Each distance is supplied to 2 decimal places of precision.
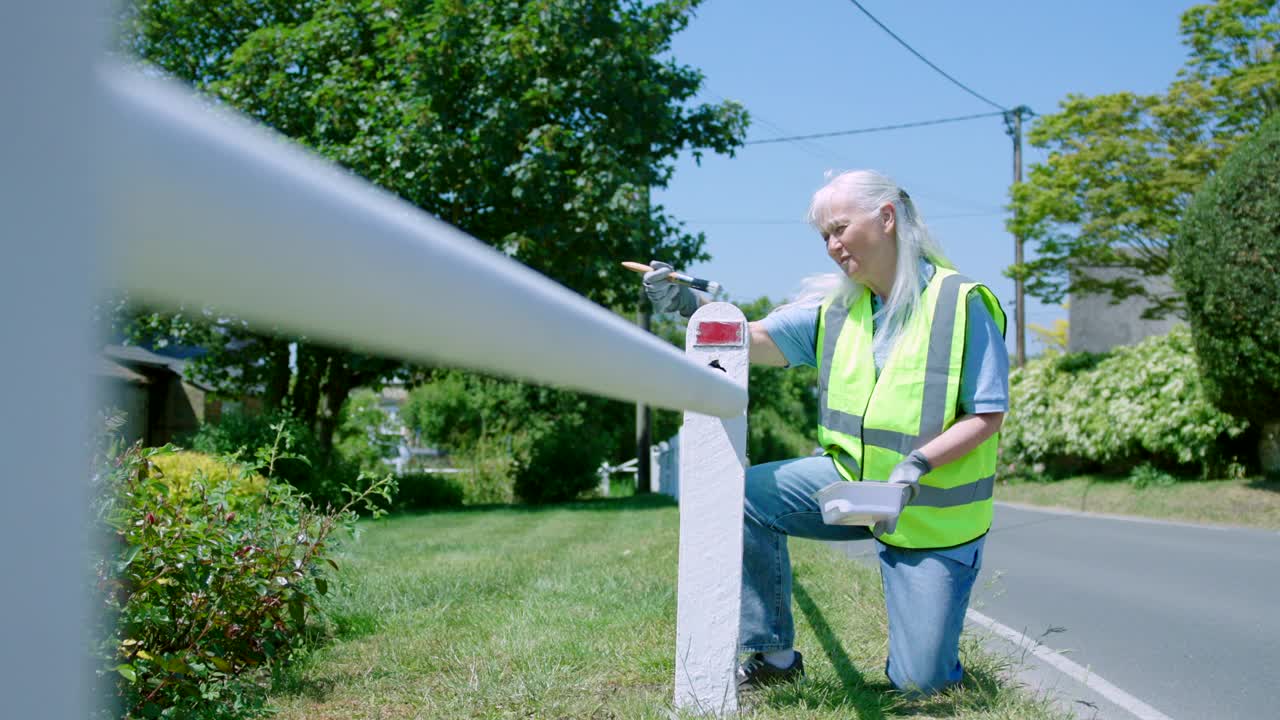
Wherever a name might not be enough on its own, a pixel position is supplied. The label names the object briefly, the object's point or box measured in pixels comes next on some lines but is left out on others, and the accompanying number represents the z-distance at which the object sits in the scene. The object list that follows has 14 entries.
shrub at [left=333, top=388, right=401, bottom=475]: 20.95
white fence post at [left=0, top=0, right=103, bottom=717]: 0.37
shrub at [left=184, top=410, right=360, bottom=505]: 14.74
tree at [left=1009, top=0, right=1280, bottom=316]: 16.88
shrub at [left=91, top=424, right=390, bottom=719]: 2.78
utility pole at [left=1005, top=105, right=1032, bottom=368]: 25.20
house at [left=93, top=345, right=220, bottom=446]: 22.77
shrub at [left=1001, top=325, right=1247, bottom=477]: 15.06
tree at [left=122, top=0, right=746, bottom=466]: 15.33
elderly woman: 3.15
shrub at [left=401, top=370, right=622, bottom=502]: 20.09
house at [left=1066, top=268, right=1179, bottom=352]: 34.12
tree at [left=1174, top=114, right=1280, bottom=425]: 12.13
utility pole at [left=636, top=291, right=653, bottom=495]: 22.77
